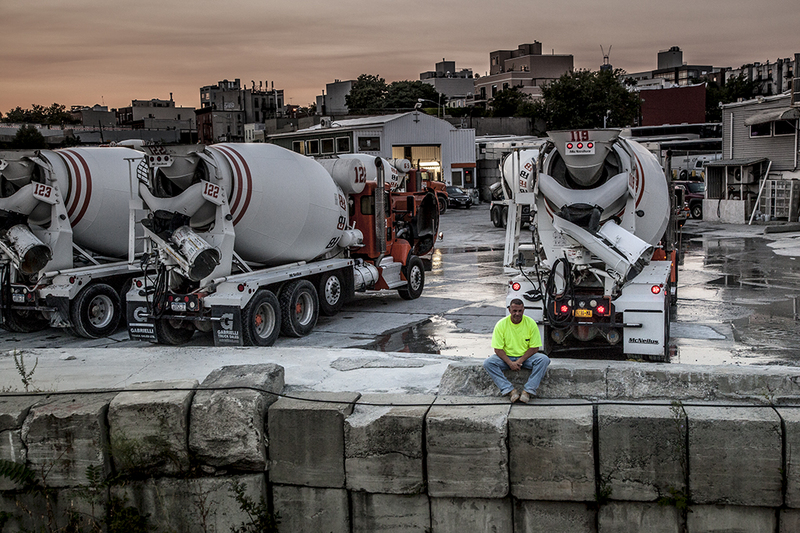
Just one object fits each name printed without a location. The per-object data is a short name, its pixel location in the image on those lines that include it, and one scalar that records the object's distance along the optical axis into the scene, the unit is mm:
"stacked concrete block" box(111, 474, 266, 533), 6676
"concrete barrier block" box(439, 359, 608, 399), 7141
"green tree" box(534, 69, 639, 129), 58156
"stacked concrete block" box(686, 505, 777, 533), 5891
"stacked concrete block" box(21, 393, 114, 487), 6730
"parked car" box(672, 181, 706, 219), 36500
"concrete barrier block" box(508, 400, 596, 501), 6062
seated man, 7098
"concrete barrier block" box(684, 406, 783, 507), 5781
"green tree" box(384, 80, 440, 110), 87812
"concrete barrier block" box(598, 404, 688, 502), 5945
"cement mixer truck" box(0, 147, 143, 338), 13773
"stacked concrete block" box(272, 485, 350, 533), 6578
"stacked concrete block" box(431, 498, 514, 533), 6301
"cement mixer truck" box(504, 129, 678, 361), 10750
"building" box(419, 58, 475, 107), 143500
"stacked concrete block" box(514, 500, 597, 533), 6191
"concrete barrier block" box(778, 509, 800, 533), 5844
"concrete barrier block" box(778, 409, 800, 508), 5727
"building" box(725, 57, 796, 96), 115750
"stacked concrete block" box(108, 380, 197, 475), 6688
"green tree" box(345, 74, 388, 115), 86938
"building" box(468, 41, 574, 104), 156125
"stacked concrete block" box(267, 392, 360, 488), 6484
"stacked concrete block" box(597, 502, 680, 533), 6023
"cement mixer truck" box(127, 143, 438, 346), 12125
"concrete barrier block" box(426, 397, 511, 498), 6191
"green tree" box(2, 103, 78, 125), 109519
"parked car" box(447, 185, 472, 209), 45094
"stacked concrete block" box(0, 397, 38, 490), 6805
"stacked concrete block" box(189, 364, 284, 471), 6602
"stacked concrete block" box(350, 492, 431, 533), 6449
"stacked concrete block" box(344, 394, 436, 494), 6340
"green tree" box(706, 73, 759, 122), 68188
